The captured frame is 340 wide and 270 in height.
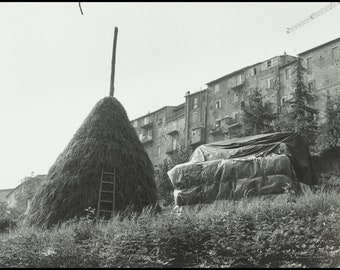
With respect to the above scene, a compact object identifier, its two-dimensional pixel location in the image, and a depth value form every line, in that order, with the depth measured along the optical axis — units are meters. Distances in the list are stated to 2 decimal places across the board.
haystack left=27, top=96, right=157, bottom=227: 14.50
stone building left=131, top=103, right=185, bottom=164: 68.56
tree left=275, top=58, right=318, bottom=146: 44.38
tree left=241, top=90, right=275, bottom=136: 48.81
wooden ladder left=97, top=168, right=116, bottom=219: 14.67
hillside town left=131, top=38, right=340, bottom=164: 53.69
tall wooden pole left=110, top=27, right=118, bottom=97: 18.40
